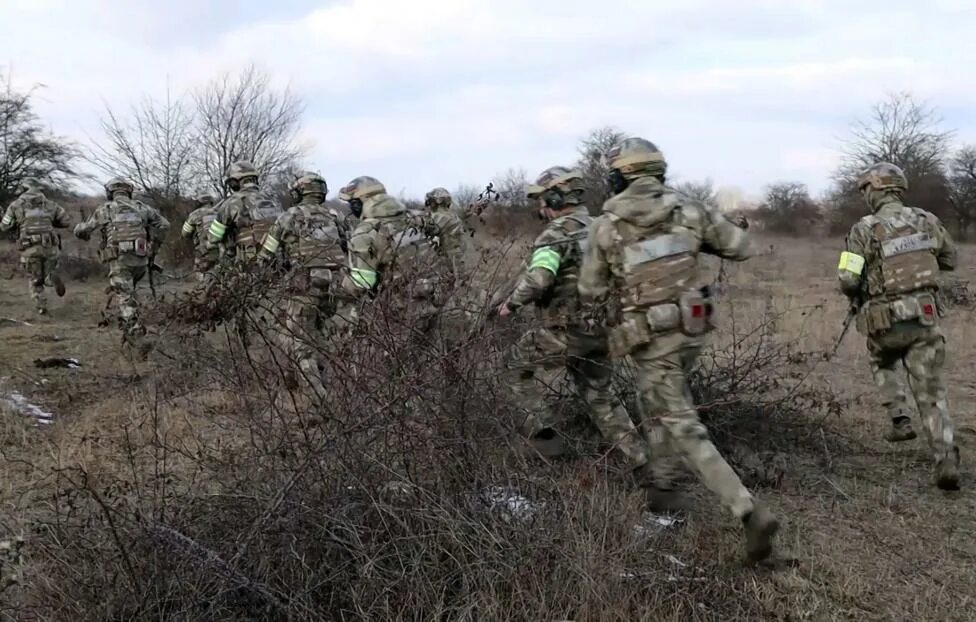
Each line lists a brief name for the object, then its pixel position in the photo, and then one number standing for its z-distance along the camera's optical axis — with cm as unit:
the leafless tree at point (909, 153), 3578
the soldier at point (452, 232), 847
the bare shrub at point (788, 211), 3959
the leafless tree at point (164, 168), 1612
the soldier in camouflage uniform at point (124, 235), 992
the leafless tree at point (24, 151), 2291
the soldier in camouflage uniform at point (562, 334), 453
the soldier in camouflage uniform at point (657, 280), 370
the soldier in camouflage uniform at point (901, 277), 497
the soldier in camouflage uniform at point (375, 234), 526
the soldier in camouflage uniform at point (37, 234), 1155
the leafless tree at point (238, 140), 1627
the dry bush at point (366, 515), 285
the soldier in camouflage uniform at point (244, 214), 802
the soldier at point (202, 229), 1053
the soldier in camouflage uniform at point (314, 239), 591
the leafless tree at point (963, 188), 3344
